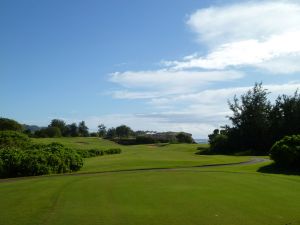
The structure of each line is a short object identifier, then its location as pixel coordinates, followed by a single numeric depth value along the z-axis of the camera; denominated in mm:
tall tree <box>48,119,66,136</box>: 95948
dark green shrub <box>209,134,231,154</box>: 48830
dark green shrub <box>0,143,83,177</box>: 21524
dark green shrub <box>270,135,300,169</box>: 23944
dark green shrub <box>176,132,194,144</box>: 81320
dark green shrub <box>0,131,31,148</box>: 35336
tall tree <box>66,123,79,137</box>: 96376
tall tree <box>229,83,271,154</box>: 48959
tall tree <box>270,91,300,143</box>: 47588
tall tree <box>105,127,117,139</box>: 113150
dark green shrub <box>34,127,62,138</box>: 79842
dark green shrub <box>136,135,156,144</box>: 75627
